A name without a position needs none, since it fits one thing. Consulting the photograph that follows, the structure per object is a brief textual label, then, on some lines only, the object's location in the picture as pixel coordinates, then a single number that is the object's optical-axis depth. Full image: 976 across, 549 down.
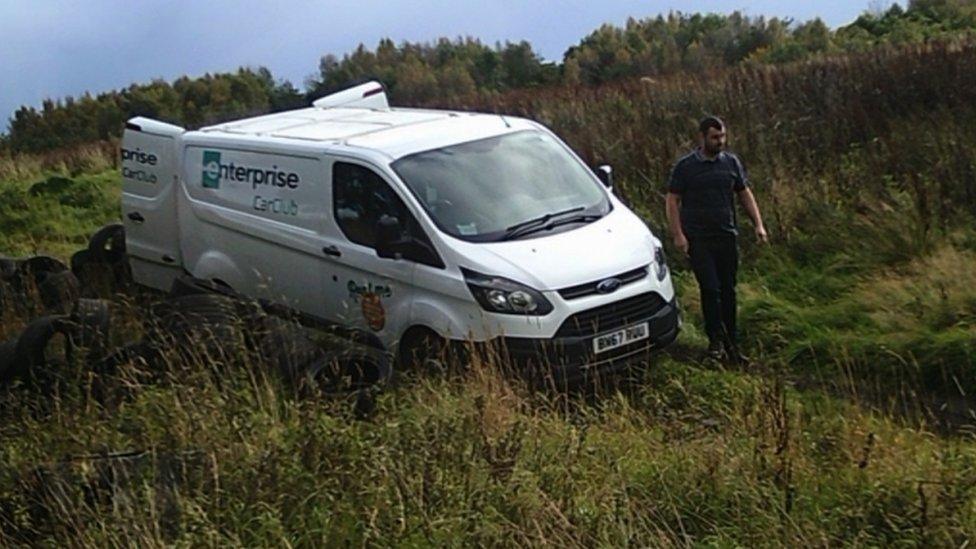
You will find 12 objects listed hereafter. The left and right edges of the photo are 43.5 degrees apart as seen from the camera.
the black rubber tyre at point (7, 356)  8.23
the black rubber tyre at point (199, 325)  7.52
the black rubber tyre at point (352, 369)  7.37
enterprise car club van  8.45
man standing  9.33
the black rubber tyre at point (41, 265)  12.24
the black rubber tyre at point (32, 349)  8.17
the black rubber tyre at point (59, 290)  11.24
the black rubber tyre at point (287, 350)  7.49
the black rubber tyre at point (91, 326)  8.23
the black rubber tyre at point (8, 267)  12.03
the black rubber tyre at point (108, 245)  13.24
